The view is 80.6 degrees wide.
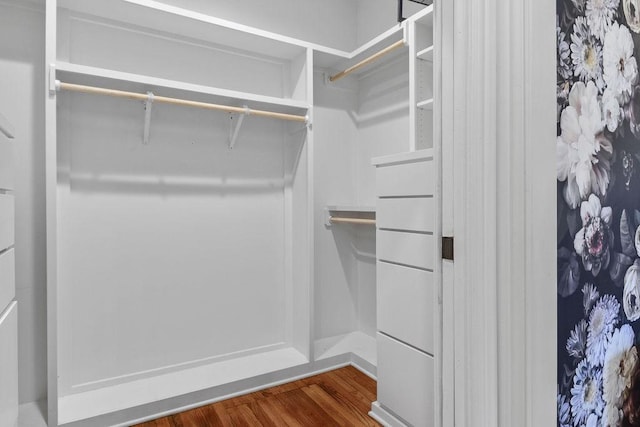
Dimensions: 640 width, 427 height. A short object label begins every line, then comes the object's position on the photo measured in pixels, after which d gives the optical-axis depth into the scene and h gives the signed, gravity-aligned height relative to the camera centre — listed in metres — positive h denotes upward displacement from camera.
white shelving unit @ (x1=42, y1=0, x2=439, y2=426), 1.90 +0.01
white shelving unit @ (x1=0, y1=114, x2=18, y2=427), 1.13 -0.26
